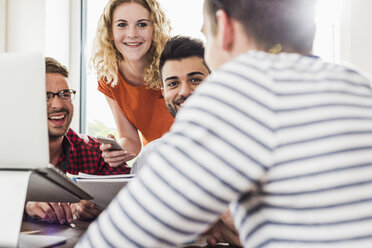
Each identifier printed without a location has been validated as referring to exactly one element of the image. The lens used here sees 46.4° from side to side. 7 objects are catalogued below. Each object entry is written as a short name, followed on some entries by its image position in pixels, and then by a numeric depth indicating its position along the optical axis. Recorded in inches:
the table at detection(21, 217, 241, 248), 41.3
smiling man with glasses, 79.6
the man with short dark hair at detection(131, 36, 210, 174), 72.1
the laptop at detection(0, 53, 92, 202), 33.6
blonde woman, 97.5
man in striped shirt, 18.7
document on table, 46.8
